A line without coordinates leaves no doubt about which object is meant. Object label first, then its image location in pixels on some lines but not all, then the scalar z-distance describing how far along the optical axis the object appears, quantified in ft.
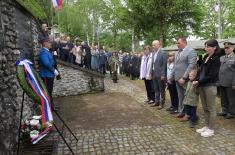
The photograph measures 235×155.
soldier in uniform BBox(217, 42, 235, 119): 14.37
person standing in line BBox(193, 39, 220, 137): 11.52
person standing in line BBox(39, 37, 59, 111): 15.07
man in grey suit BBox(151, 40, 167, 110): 16.27
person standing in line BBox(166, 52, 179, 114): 15.94
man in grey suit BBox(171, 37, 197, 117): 13.46
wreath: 8.21
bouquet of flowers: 10.91
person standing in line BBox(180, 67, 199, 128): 12.71
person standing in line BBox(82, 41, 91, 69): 29.51
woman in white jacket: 17.71
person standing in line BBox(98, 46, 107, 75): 34.82
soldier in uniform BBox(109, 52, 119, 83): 31.32
